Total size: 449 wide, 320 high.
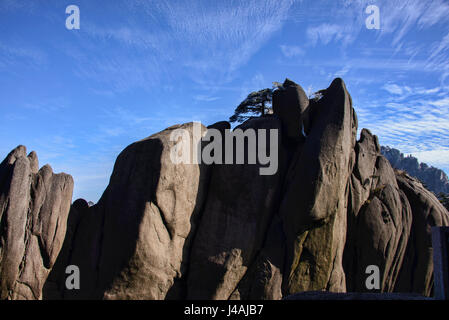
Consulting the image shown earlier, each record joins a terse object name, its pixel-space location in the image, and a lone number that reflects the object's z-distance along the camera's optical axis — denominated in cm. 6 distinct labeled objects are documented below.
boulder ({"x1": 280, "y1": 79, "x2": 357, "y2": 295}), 1363
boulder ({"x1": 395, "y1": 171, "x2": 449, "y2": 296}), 1641
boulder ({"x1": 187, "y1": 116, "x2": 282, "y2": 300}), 1351
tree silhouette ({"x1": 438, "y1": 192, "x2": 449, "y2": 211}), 2291
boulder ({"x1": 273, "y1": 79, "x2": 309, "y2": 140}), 1546
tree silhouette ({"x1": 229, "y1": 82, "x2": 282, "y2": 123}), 2270
